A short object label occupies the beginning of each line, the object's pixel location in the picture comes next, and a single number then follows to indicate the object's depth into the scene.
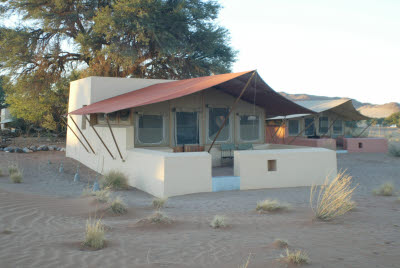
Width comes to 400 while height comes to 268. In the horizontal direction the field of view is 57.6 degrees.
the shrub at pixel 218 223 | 5.52
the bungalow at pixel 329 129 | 20.06
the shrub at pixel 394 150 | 17.73
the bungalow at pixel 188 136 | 9.09
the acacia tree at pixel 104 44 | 19.45
